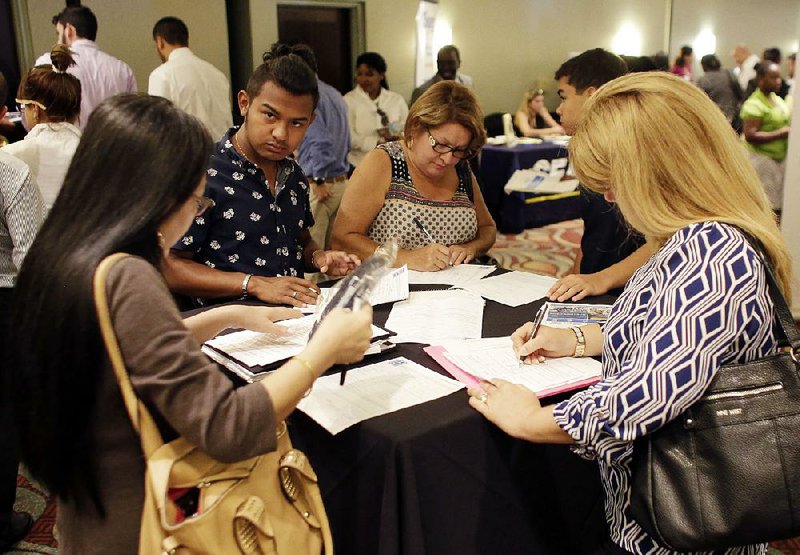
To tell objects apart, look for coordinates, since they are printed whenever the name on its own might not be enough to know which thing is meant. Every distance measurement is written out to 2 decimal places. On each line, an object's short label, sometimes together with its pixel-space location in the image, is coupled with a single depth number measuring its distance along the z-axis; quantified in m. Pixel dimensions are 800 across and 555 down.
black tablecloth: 1.26
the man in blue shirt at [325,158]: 4.57
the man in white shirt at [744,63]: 10.29
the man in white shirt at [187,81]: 4.67
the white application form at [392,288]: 1.99
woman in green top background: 5.08
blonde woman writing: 1.03
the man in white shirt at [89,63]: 4.46
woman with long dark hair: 0.91
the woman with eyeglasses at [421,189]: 2.45
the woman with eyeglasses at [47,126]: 2.84
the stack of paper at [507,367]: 1.44
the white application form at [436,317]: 1.74
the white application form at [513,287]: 2.06
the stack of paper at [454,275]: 2.23
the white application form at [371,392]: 1.32
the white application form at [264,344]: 1.49
